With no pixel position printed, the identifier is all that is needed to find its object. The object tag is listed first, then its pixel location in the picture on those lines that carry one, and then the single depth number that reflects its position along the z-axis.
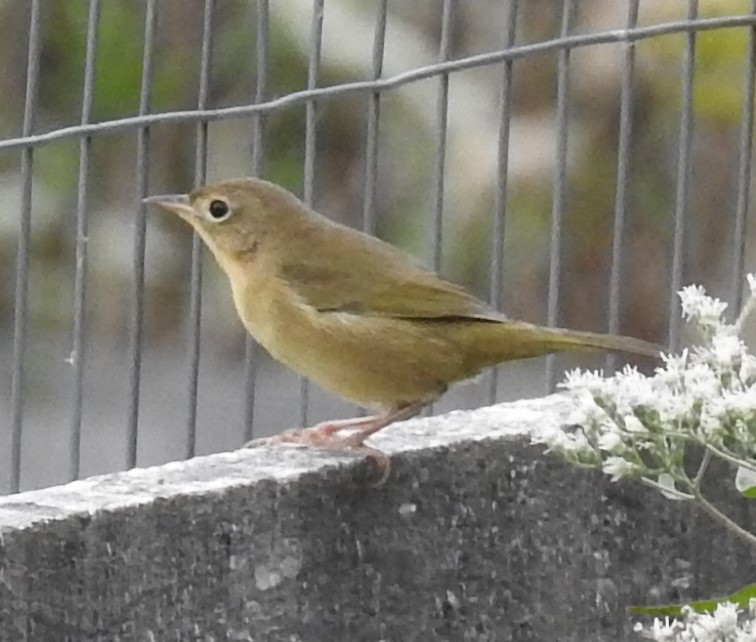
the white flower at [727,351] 4.47
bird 7.10
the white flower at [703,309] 4.70
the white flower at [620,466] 4.45
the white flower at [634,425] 4.41
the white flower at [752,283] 4.75
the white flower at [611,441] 4.41
